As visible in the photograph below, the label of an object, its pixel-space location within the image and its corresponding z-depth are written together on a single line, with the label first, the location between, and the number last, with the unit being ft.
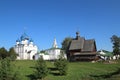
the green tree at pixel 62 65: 53.83
